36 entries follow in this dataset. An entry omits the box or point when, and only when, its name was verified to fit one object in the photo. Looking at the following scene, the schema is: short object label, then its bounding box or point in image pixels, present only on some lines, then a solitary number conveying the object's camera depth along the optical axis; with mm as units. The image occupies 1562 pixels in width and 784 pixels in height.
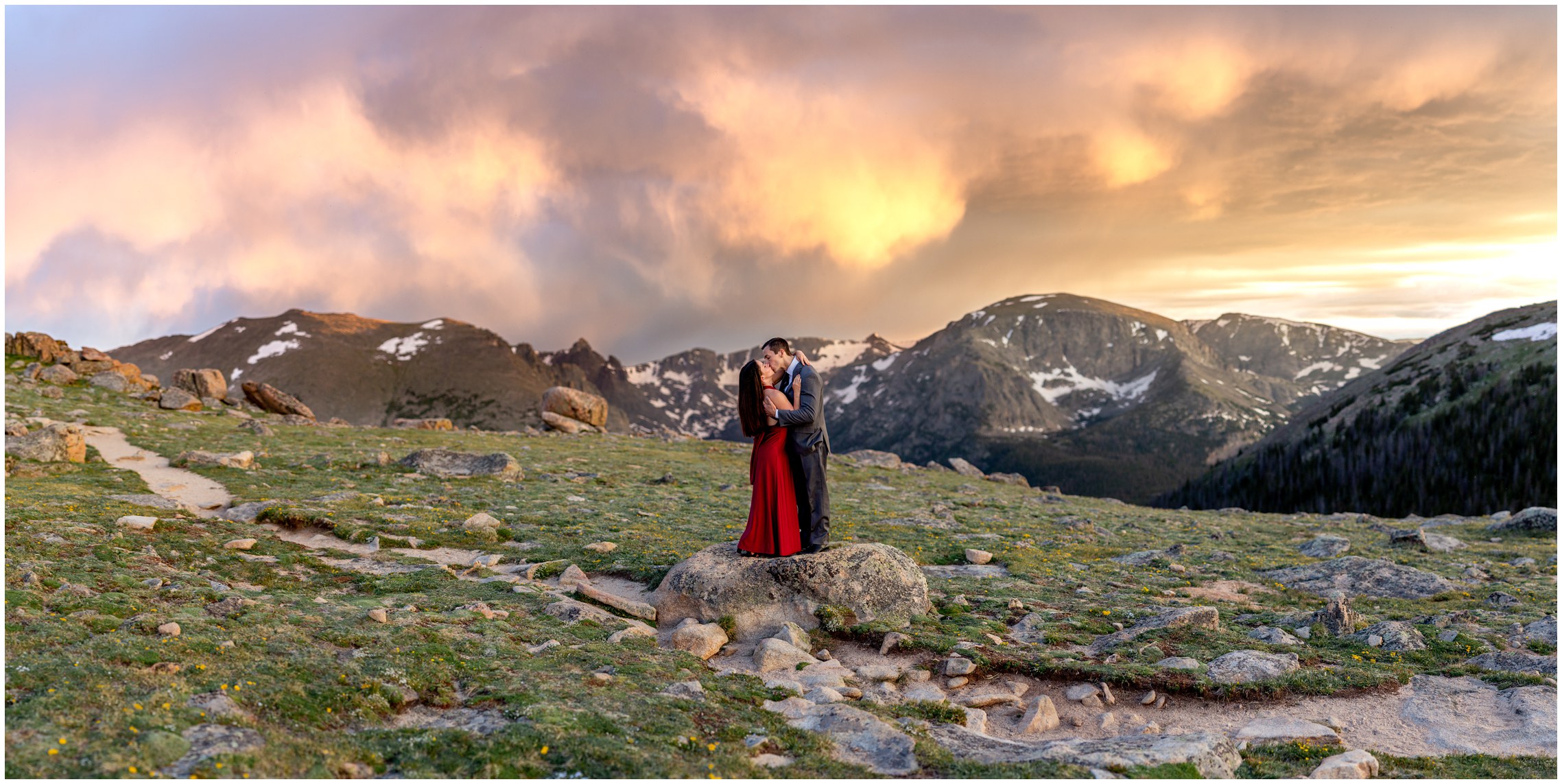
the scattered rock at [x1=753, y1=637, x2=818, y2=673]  13461
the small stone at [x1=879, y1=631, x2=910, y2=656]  14445
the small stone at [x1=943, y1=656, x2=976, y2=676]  13328
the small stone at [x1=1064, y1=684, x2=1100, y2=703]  12531
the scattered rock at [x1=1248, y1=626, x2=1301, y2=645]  14875
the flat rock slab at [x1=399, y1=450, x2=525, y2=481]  33406
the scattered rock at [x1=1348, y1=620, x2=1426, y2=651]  14594
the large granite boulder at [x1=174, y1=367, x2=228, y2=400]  60719
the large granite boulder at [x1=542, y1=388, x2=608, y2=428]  69688
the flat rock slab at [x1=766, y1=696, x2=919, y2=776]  9633
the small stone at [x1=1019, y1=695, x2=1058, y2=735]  11453
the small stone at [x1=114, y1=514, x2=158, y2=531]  18625
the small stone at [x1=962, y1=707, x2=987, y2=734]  11249
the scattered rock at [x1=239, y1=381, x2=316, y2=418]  62719
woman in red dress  16750
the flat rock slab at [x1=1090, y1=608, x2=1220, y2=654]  15680
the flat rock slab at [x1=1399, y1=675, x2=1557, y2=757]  10859
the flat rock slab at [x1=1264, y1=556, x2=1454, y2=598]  19453
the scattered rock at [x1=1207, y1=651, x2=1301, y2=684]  12930
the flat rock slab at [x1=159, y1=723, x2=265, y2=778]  7809
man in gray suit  16875
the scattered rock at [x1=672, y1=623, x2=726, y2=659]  14055
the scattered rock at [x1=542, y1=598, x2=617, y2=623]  15041
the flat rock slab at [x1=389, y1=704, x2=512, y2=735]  9672
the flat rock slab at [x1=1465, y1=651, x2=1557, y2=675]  13225
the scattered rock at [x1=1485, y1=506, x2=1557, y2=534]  30844
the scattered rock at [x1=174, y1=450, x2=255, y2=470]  31281
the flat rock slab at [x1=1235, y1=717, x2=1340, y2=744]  10719
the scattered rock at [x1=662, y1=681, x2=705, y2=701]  11312
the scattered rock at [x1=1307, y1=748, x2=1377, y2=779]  9531
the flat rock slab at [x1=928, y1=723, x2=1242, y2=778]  9461
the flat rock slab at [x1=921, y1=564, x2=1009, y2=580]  20875
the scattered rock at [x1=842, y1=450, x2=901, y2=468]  56509
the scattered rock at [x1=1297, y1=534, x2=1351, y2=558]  25703
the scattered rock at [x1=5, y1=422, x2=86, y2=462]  27641
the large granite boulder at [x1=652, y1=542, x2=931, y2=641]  15766
